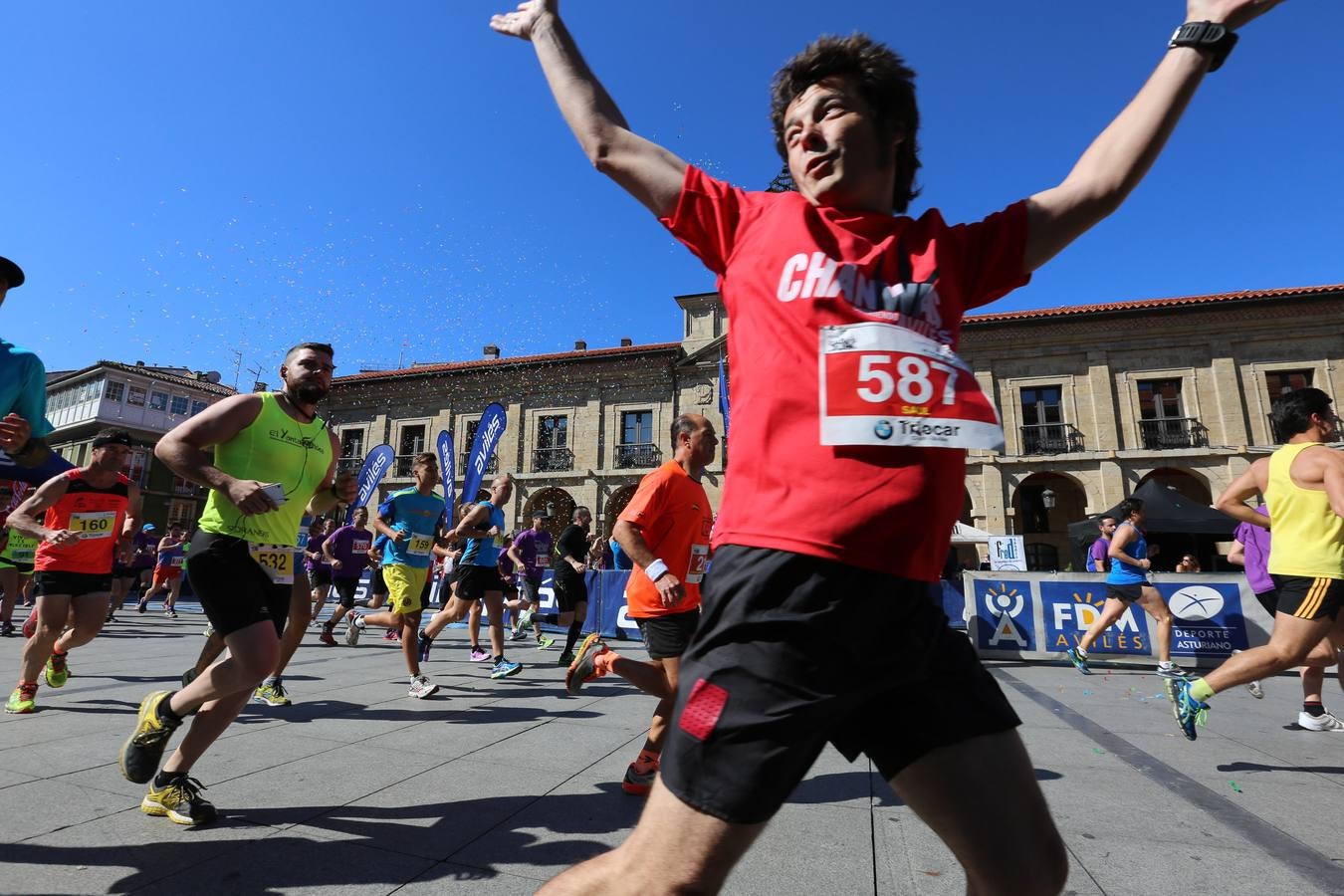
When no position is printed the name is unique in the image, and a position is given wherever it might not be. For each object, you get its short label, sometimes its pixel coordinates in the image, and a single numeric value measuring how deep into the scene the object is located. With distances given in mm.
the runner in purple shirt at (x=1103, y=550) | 10453
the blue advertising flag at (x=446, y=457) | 17359
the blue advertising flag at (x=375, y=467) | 14930
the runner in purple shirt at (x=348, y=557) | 10477
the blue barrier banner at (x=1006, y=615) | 9352
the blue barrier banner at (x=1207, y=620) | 8633
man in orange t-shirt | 3281
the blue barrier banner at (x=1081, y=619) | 8945
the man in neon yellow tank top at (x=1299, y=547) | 3807
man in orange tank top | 4832
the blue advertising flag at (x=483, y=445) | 15156
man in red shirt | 1023
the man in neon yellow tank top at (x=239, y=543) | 2688
